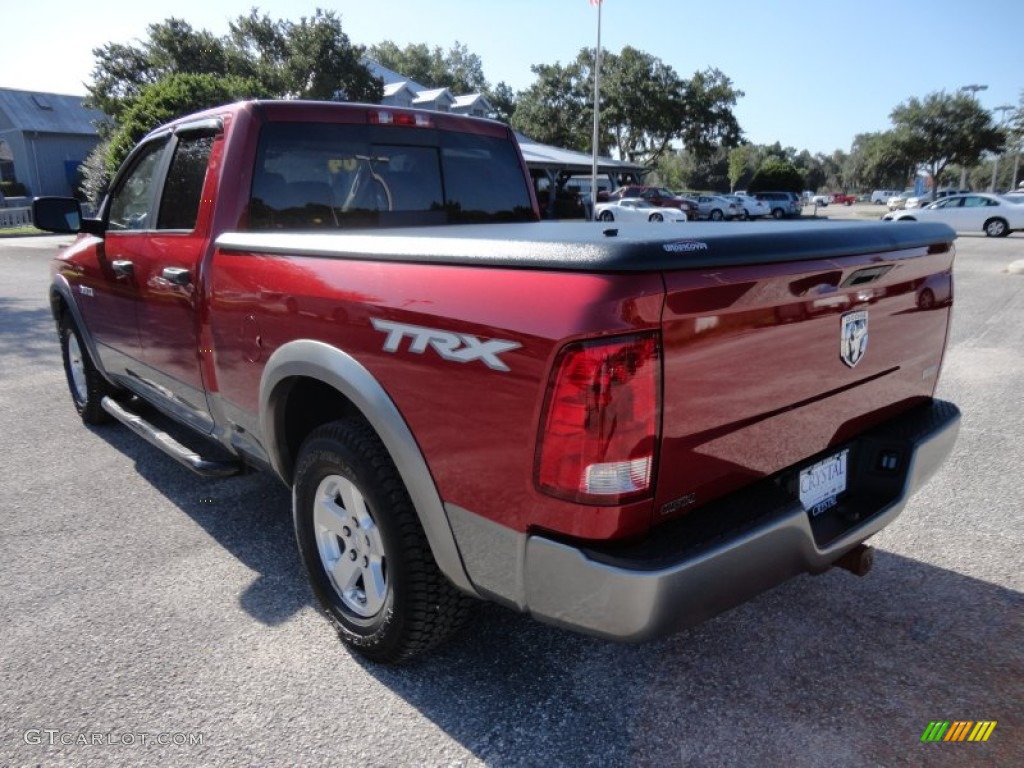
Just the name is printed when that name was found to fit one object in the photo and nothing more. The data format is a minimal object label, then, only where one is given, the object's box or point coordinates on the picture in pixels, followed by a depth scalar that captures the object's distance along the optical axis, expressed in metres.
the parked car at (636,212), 28.71
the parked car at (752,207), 39.04
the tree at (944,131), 47.25
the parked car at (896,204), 48.62
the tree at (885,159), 50.12
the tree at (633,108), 52.00
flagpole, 27.78
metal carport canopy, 33.69
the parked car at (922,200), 38.33
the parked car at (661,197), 33.19
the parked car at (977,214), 23.45
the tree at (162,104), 17.89
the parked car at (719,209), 36.25
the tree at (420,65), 77.75
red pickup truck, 1.70
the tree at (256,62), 36.06
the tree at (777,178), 53.88
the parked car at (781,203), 42.38
